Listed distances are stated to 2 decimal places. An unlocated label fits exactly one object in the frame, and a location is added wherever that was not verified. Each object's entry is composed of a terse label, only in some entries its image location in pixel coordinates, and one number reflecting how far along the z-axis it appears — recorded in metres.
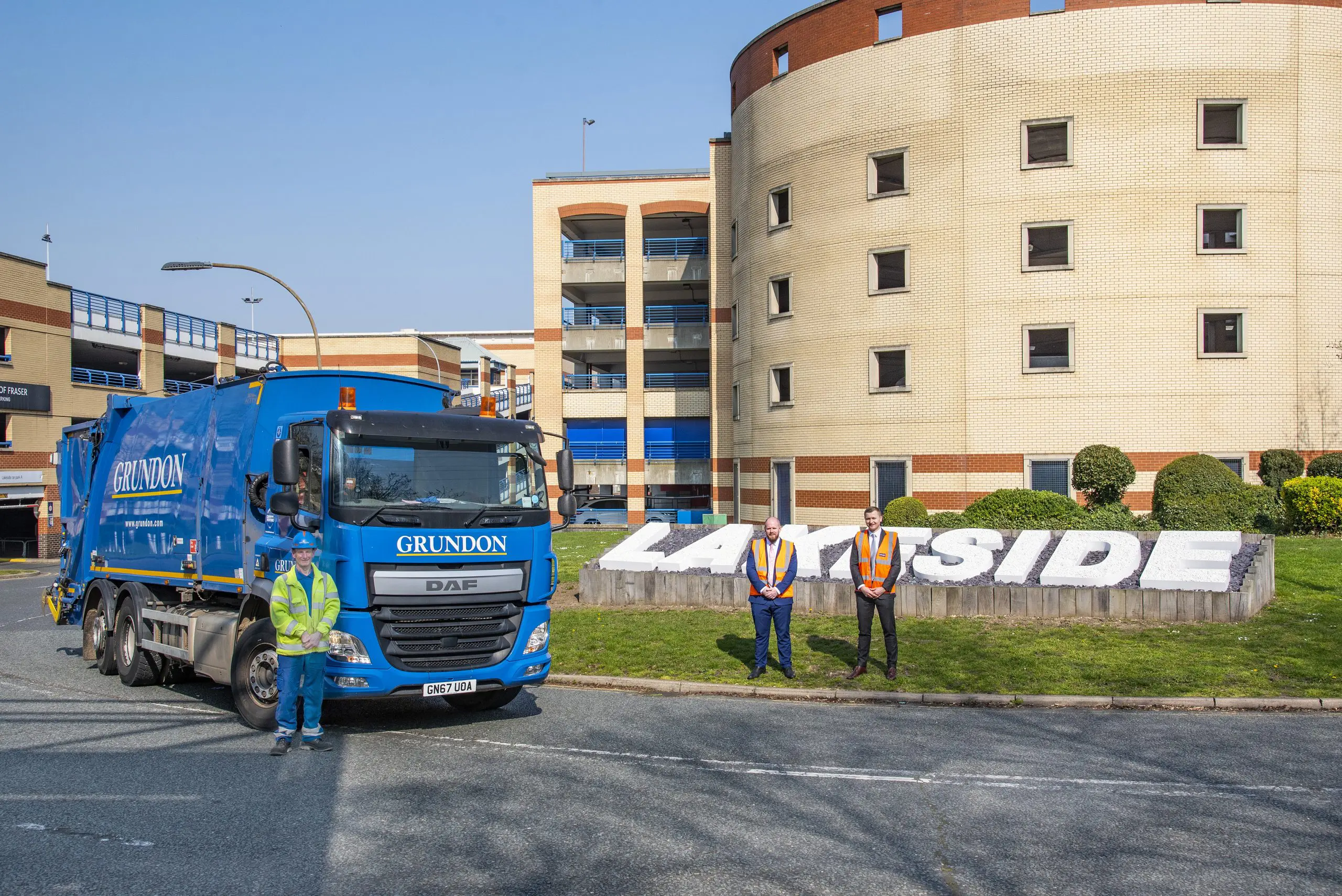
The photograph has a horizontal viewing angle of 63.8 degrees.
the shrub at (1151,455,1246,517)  25.34
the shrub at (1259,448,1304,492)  28.45
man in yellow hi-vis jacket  9.69
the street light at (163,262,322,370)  25.59
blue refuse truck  10.05
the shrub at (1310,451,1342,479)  27.22
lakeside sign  16.48
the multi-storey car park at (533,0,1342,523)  29.88
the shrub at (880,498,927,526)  27.08
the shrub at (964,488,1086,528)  22.94
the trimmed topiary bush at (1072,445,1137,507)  27.86
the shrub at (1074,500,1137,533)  22.08
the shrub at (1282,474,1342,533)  23.38
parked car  50.47
